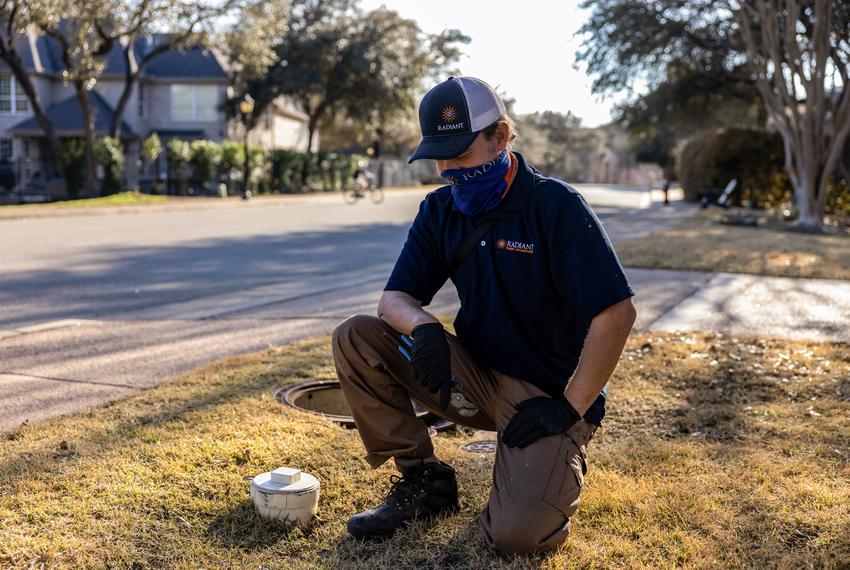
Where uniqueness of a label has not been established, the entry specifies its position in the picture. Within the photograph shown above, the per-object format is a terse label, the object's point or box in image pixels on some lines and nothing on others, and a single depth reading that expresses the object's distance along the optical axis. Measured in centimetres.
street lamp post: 3130
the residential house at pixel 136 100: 3819
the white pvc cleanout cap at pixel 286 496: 306
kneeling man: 291
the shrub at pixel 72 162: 2886
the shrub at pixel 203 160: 3278
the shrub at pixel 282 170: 3822
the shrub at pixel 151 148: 3023
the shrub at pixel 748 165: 2962
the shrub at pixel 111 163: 2905
